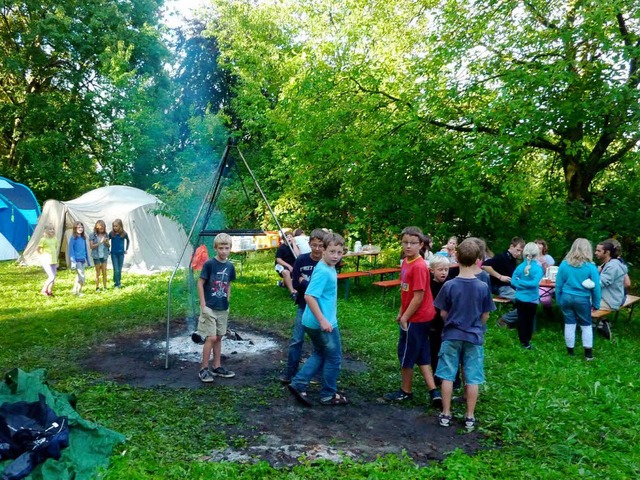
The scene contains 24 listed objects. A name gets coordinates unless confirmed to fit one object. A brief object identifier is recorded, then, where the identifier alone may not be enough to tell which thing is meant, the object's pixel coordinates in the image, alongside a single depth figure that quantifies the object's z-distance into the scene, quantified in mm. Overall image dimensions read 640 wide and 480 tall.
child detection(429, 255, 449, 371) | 5109
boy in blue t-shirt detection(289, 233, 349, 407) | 4617
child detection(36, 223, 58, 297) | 10969
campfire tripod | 6488
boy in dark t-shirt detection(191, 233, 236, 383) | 5410
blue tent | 17359
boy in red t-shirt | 4684
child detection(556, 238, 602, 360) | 6543
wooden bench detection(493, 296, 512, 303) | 8461
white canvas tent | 15344
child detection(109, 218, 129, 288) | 11844
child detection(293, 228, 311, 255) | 9609
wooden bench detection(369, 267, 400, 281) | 11948
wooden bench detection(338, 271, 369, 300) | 10711
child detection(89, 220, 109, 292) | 11625
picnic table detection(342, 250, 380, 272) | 12844
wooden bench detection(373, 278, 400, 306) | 10156
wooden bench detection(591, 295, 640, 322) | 7508
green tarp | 3492
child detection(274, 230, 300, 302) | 7789
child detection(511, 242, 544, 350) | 6941
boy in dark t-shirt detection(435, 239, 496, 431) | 4367
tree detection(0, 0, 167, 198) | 22594
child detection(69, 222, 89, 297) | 10930
